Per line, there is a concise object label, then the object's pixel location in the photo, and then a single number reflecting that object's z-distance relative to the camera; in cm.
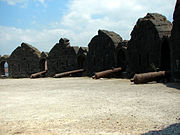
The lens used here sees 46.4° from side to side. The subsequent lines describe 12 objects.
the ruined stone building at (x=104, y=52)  1805
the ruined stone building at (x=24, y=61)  2525
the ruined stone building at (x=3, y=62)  2739
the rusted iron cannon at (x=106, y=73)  1611
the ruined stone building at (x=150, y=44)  1270
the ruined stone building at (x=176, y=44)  1064
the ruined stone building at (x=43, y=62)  2482
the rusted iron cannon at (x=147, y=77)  1040
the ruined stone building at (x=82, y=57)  2184
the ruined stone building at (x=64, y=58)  2253
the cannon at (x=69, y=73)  2034
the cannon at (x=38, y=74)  2221
